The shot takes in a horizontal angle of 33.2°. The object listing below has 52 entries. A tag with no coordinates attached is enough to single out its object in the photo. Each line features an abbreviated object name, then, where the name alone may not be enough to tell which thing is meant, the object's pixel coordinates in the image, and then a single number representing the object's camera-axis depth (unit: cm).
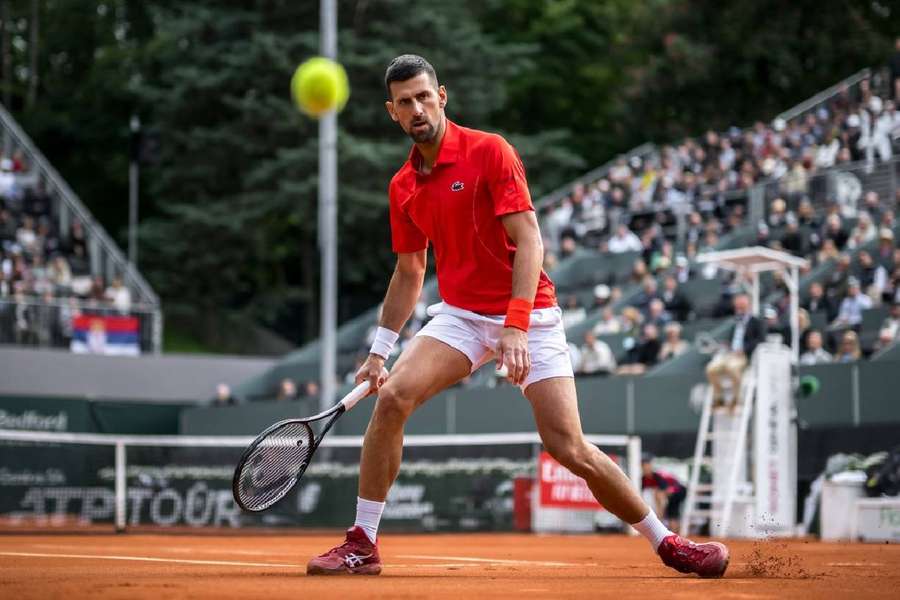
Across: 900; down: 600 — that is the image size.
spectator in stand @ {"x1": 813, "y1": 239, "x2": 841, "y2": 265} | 2178
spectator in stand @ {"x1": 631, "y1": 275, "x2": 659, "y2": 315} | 2312
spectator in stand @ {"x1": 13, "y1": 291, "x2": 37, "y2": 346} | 2691
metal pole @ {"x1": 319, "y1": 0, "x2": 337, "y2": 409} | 2384
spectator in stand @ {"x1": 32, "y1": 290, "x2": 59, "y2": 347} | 2719
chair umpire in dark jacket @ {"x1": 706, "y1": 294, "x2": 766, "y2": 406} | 1655
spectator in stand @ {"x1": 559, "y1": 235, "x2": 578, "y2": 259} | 2717
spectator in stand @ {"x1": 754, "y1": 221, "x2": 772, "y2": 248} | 2281
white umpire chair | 1611
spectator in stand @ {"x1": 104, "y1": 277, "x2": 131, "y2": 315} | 2881
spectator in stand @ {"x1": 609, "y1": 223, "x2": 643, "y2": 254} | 2602
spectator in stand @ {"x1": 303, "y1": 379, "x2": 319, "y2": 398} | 2549
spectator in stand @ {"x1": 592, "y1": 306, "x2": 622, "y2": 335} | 2297
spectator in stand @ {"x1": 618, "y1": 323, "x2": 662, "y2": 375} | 2134
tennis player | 677
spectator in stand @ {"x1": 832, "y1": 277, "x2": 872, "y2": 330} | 1991
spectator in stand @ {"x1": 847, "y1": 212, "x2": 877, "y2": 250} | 2156
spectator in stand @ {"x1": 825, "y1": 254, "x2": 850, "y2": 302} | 2064
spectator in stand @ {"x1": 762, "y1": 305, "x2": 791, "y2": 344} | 1888
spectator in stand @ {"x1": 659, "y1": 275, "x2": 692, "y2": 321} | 2255
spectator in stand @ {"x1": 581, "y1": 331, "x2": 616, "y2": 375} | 2134
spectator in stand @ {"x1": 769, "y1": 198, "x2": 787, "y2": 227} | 2353
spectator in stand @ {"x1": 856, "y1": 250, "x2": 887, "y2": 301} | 2016
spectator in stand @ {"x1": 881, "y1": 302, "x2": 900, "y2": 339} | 1872
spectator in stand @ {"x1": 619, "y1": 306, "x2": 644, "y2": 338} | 2262
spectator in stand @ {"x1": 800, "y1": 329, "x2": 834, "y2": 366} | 1894
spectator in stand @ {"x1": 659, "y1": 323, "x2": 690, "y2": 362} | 2089
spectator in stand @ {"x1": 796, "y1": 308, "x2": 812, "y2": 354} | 1964
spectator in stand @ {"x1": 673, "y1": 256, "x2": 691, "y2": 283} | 2344
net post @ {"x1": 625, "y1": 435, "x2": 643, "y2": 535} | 1748
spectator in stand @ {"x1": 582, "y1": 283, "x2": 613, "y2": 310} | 2460
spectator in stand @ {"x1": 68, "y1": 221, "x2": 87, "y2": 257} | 2967
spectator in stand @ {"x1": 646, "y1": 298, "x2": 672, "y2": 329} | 2242
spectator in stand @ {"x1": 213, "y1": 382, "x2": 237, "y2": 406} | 2730
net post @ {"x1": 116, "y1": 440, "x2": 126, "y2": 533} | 1727
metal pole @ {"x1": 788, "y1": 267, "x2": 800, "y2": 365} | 1816
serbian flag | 2803
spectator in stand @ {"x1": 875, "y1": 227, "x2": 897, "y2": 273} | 2031
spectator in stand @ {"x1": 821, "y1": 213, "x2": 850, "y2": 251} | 2217
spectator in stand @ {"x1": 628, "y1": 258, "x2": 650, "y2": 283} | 2462
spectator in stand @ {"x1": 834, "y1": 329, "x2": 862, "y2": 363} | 1852
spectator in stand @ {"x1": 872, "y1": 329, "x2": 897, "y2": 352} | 1861
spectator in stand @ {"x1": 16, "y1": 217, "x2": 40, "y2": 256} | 2892
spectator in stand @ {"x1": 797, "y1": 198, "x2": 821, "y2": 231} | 2273
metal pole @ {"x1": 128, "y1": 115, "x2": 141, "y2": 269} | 3428
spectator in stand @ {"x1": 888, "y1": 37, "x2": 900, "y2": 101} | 2453
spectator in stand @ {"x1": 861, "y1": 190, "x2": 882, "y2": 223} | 2212
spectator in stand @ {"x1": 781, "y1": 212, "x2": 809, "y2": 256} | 2248
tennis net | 1772
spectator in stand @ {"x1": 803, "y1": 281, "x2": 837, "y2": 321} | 2028
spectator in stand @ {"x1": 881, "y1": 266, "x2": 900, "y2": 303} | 1986
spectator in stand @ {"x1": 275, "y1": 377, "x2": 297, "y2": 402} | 2625
